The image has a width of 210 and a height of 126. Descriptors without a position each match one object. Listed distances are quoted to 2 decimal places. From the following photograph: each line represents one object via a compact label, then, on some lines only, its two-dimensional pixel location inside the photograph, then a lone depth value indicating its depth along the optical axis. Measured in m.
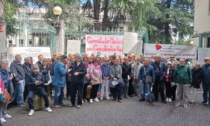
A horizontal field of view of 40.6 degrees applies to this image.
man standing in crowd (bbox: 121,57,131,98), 11.17
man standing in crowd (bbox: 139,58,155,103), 10.40
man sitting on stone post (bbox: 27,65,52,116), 8.48
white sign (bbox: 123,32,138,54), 13.20
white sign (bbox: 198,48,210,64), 12.75
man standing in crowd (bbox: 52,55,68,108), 9.14
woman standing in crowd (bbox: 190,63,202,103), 10.57
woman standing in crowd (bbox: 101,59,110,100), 10.80
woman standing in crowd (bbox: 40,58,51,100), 9.33
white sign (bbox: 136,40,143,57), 13.41
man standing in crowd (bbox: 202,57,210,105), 10.34
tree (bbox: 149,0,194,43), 29.52
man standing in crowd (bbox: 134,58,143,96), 11.41
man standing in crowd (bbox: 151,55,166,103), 10.48
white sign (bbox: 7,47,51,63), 10.72
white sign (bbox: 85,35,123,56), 13.06
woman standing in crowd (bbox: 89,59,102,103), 10.35
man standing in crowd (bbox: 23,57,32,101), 9.36
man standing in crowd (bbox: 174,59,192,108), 9.95
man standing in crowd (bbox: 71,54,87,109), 9.27
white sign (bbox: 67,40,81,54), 13.24
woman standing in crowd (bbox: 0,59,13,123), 7.74
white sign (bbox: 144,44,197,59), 13.17
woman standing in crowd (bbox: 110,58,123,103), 10.72
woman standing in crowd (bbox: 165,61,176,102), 10.54
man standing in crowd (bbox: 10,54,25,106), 9.20
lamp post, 14.07
